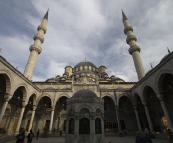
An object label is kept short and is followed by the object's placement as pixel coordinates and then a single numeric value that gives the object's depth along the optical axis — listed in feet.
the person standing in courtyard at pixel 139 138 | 14.37
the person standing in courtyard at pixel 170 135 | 23.43
